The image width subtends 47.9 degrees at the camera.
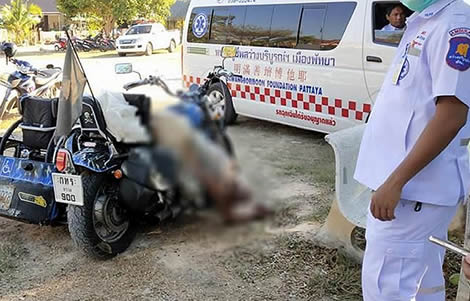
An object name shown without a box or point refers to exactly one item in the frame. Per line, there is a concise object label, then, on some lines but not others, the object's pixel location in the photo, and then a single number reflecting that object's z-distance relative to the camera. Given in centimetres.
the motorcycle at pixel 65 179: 269
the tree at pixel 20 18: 2195
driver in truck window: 362
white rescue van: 475
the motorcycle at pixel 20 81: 654
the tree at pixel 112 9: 1522
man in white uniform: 144
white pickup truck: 1783
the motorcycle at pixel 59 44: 1825
